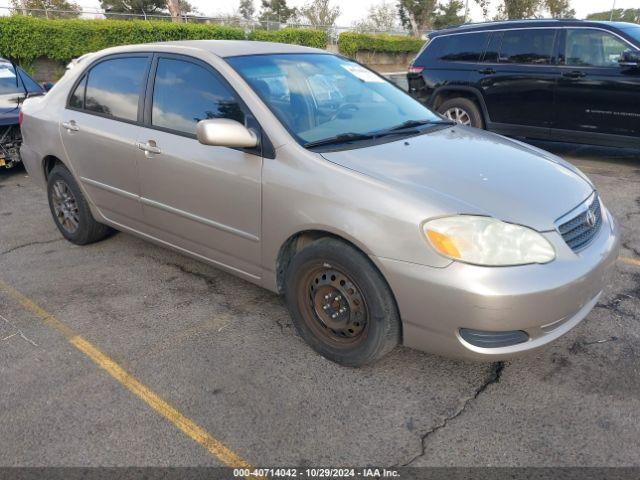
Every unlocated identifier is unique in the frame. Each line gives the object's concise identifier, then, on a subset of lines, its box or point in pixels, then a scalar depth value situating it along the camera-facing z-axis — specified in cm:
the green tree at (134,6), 4281
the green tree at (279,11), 5162
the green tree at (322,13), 4556
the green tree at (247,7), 5859
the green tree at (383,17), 5066
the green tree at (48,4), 3582
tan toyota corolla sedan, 249
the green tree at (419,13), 4541
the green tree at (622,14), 3512
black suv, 674
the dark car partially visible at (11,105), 693
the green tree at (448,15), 4795
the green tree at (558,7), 3969
